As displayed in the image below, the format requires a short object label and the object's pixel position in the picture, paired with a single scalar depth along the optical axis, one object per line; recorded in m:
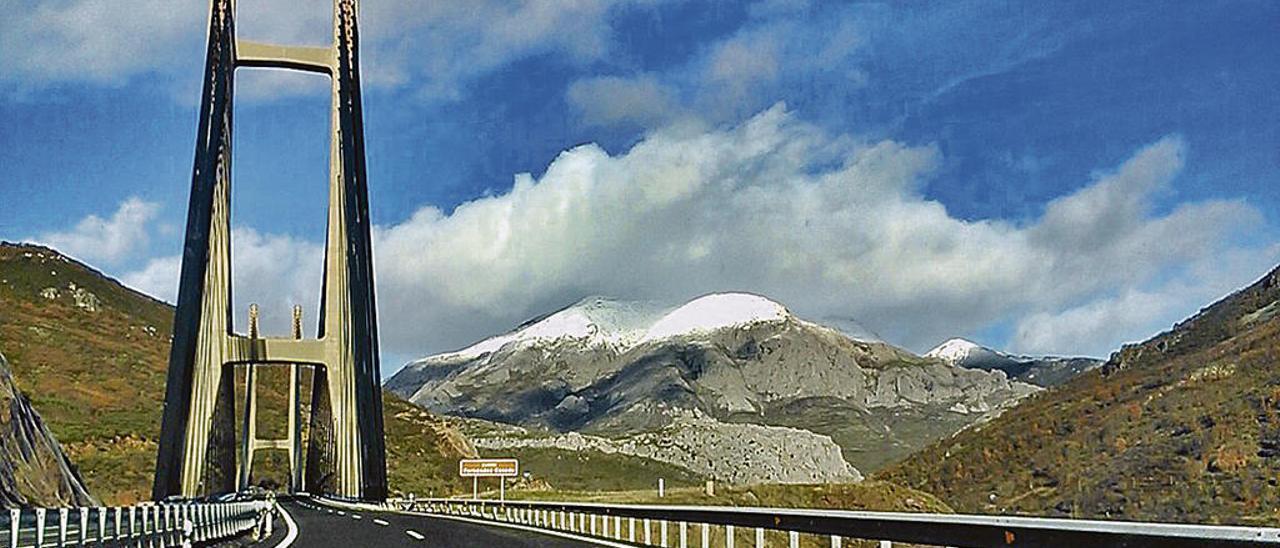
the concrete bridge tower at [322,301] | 53.41
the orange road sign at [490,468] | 71.62
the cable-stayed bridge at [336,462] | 14.79
